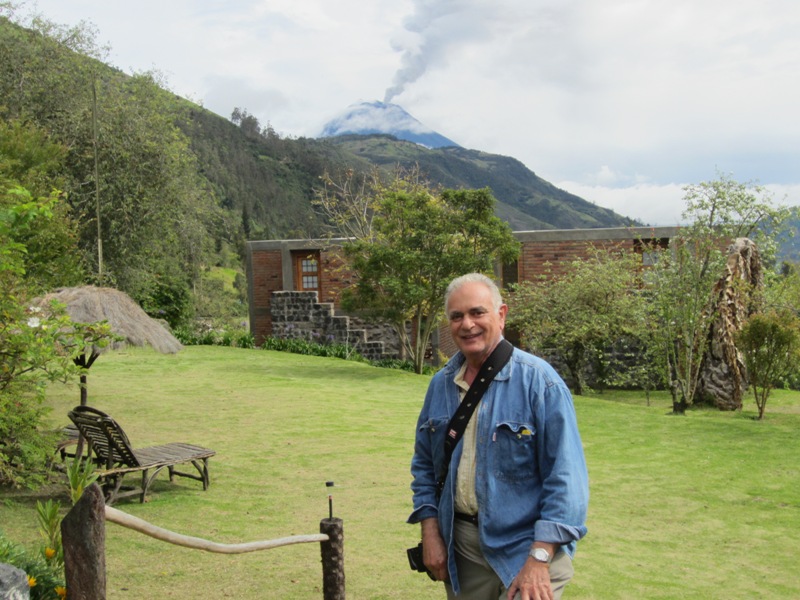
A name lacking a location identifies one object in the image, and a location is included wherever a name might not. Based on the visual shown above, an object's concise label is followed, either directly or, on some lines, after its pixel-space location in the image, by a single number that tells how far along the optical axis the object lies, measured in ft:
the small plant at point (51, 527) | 16.15
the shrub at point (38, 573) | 13.99
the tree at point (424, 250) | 60.49
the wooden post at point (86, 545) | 10.58
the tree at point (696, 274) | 51.90
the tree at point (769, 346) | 42.91
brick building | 74.84
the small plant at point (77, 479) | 19.51
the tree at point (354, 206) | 84.23
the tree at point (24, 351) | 21.93
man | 9.02
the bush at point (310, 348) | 74.84
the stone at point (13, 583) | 10.62
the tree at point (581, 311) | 61.93
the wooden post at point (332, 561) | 15.05
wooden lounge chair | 24.13
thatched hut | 32.81
